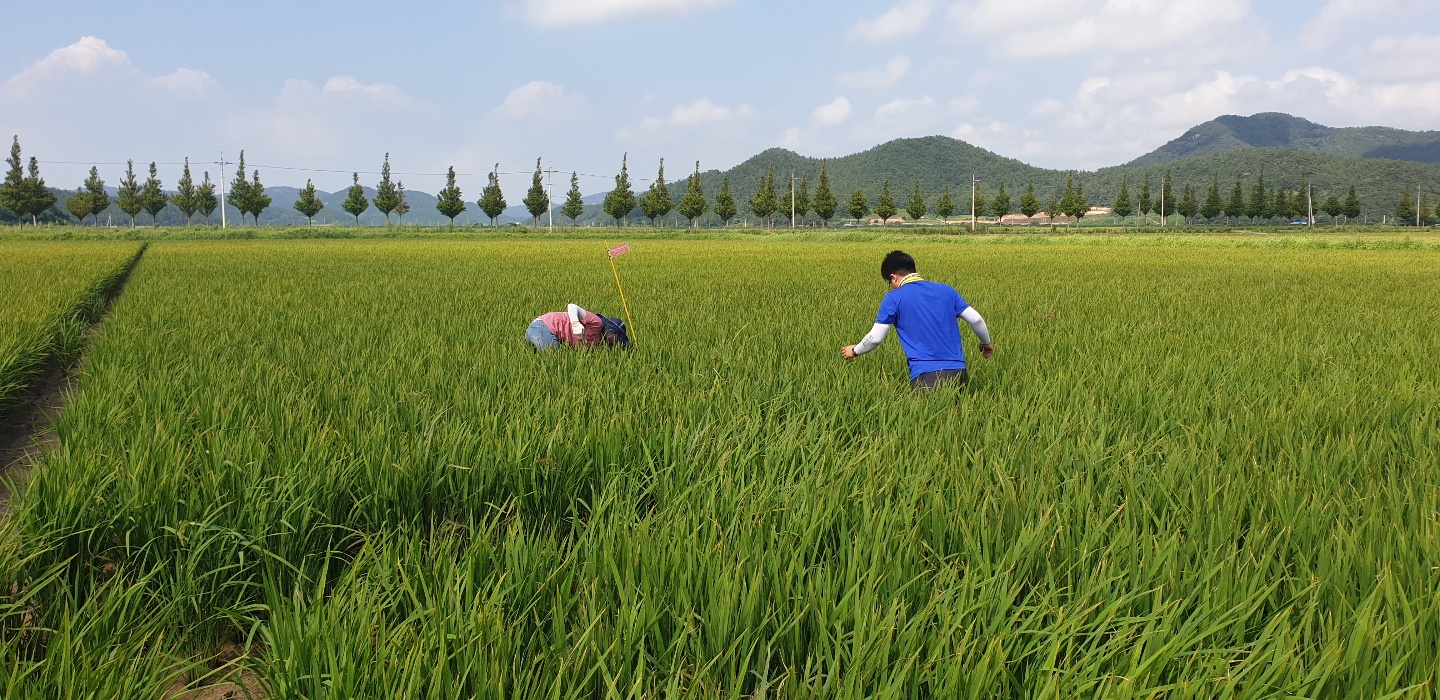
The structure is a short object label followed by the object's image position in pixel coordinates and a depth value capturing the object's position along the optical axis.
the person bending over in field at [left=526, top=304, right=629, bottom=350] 5.26
